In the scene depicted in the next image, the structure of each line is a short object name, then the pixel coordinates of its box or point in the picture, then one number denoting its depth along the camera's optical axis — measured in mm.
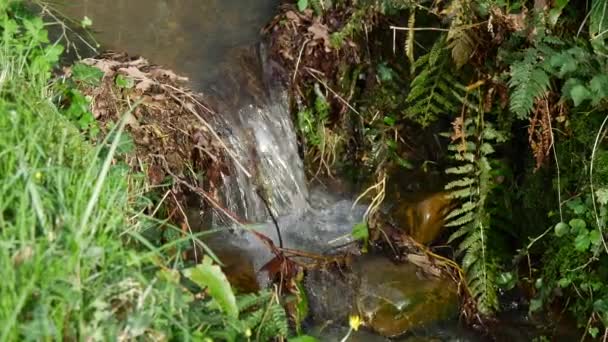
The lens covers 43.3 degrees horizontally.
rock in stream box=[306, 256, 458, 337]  4098
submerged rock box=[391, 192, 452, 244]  4512
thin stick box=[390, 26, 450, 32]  4367
